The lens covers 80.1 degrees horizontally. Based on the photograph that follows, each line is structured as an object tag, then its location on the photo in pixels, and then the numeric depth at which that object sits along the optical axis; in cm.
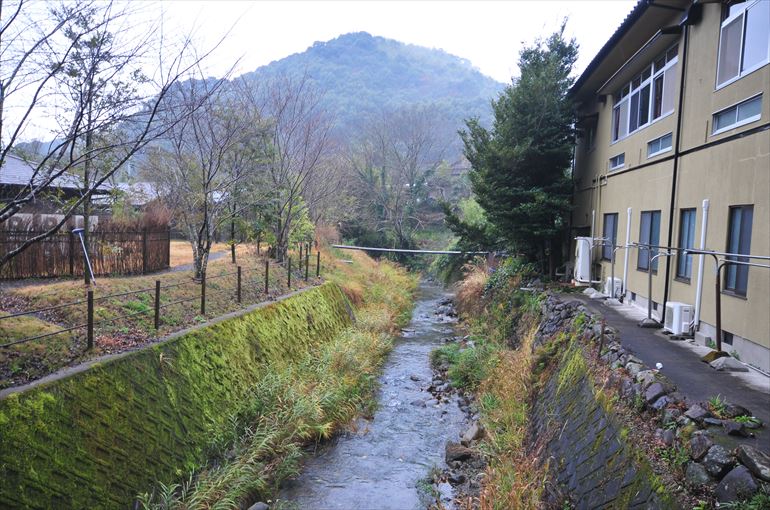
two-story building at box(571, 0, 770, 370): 622
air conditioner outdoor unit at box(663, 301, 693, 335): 754
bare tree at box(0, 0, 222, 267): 452
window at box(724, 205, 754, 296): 639
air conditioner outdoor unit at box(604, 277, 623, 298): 1119
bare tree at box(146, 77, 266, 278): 1108
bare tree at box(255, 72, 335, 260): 1583
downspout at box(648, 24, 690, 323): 844
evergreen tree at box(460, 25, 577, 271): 1431
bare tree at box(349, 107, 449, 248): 3662
